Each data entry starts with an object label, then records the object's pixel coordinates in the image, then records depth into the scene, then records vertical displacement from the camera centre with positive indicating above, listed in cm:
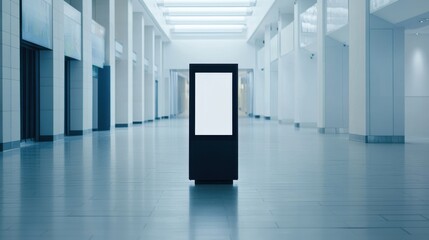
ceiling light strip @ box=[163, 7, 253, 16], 4150 +833
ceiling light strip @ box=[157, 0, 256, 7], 3866 +838
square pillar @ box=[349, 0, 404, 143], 1731 +109
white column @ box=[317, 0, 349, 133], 2397 +147
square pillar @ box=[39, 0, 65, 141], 1861 +104
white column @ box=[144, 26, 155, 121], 4431 +291
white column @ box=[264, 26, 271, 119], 4481 +357
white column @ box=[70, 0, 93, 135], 2261 +117
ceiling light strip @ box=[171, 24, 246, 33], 4925 +830
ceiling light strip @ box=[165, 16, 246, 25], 4559 +838
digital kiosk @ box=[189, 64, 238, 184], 779 -3
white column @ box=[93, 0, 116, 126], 2808 +499
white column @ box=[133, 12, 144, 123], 3797 +313
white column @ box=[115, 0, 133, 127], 3266 +300
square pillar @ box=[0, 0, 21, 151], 1398 +110
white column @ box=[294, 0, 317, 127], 3095 +189
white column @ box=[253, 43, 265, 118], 4901 +529
